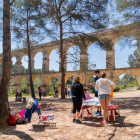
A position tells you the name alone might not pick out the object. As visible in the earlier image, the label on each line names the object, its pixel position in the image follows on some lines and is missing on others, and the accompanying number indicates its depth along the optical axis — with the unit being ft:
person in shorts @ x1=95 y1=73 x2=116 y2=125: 11.78
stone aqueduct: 31.60
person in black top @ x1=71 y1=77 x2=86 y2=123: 12.85
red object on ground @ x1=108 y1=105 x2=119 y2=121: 13.17
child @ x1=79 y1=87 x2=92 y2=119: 15.65
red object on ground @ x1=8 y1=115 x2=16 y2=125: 13.15
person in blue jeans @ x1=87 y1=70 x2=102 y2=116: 14.21
